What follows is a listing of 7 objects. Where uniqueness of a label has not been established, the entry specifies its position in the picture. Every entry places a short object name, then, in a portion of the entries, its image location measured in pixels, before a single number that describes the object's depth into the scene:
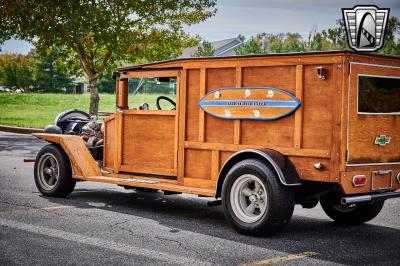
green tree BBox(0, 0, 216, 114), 22.98
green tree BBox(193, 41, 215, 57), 54.81
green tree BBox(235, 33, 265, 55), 55.27
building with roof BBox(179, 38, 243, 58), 78.00
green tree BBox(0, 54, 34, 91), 61.50
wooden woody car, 6.54
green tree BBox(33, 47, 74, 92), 60.34
